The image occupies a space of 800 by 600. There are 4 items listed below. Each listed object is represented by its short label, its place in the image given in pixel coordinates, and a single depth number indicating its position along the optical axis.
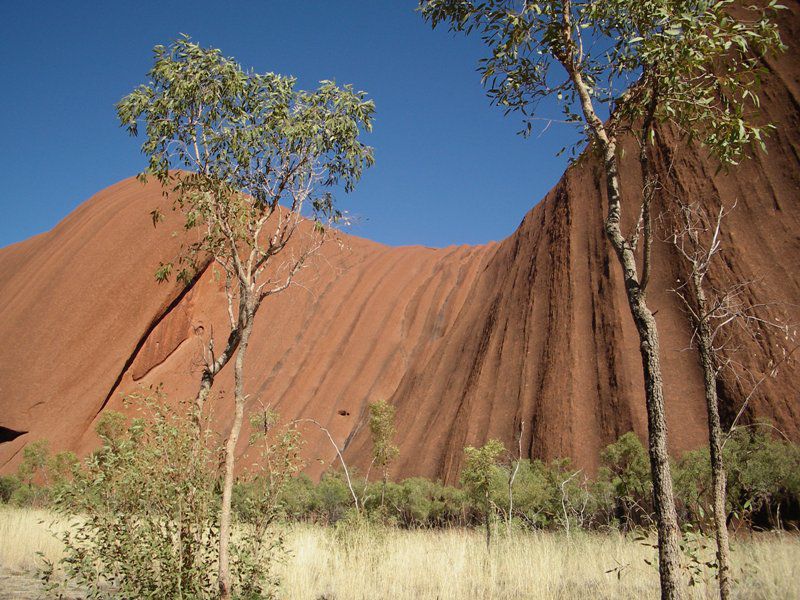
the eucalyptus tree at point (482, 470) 16.17
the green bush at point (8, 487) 27.50
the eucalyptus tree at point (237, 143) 7.28
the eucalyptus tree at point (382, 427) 19.86
